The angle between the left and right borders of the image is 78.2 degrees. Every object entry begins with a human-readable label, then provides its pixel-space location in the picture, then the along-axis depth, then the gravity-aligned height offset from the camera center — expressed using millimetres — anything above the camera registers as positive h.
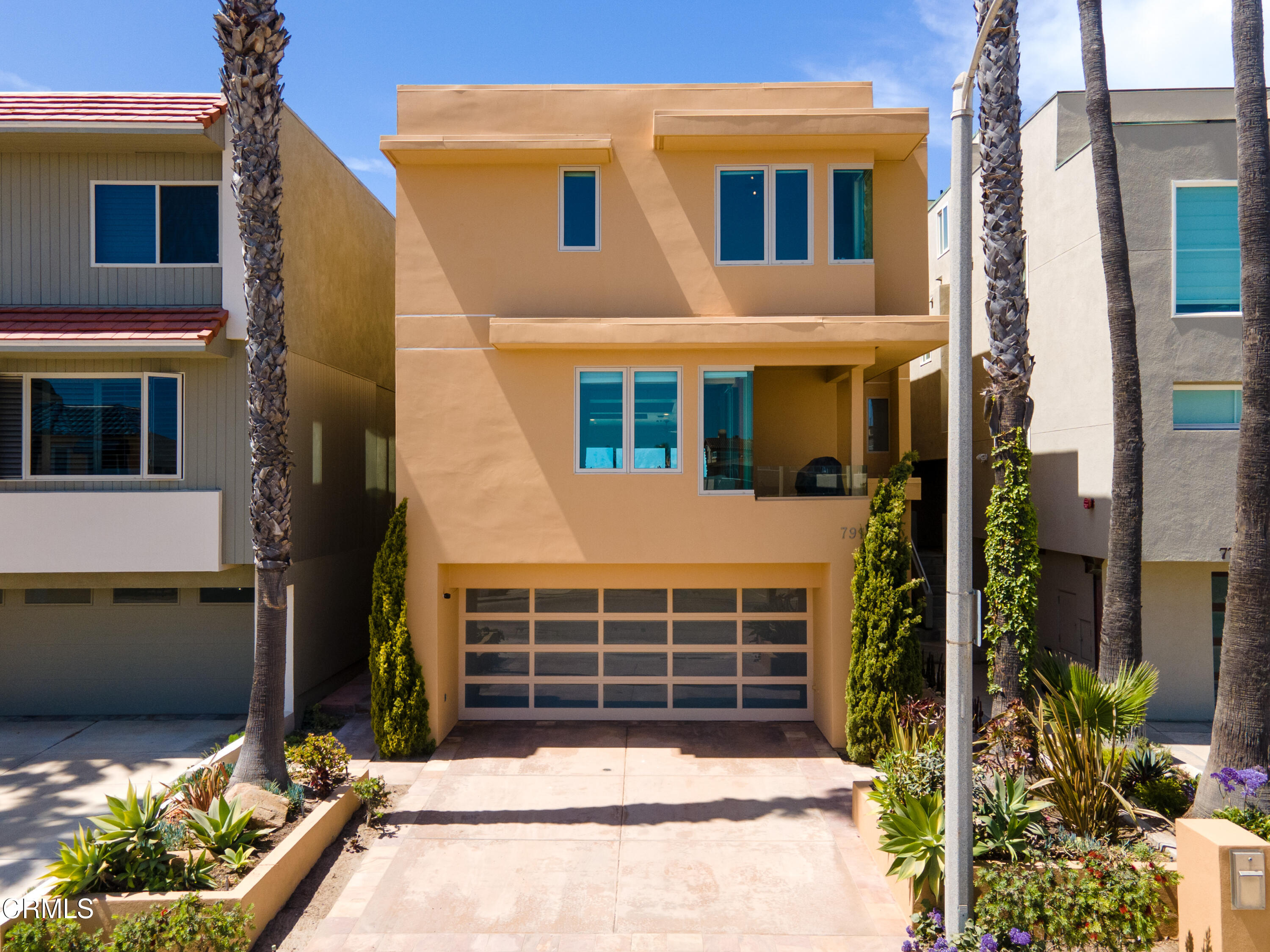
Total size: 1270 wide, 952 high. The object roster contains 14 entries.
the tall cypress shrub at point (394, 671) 10852 -2626
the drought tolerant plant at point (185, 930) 6305 -3641
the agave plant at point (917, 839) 6871 -3226
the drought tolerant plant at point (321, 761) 8914 -3218
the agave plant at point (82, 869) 6672 -3319
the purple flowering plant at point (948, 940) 6059 -3733
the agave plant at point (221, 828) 7363 -3270
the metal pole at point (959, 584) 6070 -798
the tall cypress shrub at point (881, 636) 10461 -2081
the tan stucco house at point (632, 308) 11289 +2589
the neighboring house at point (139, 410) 11242 +1110
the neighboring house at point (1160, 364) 11156 +1775
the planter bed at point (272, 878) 6590 -3585
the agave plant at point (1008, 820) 6965 -3093
